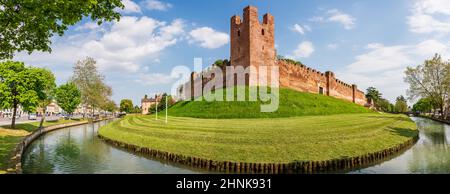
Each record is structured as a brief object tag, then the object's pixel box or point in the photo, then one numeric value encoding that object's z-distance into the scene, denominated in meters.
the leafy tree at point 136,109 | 168.48
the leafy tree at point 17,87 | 37.31
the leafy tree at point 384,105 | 145.12
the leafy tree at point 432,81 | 56.12
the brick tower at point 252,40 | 55.47
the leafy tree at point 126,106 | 153.38
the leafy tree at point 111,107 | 121.47
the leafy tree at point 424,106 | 99.99
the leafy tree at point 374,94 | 144.00
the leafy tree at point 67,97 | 65.00
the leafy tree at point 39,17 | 12.54
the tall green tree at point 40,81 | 40.81
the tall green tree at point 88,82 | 71.38
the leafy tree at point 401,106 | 138.00
